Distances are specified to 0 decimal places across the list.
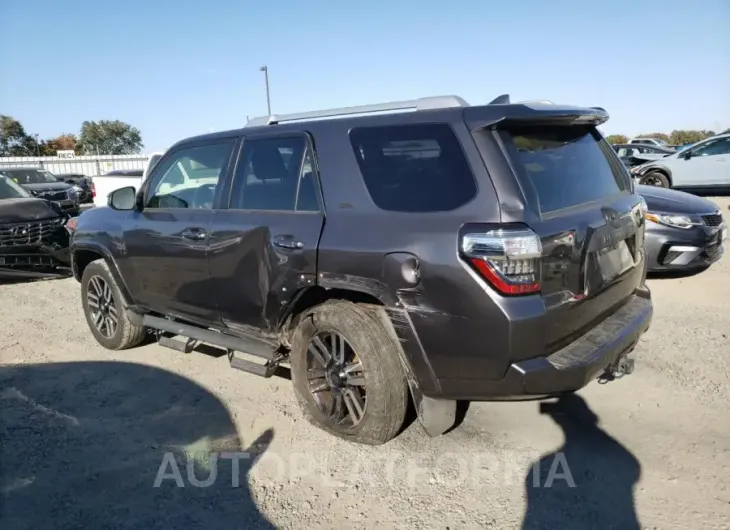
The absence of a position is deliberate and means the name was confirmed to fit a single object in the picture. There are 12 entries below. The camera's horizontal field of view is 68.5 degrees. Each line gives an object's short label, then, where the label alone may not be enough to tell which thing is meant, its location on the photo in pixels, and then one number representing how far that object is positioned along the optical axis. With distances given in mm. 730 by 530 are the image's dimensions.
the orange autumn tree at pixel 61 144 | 64775
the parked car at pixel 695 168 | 14273
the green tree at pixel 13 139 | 57031
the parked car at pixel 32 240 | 7688
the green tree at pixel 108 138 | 62594
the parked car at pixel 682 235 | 5930
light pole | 29966
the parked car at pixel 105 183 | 11242
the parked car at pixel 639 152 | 18453
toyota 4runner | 2520
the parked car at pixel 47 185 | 15814
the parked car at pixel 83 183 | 22766
